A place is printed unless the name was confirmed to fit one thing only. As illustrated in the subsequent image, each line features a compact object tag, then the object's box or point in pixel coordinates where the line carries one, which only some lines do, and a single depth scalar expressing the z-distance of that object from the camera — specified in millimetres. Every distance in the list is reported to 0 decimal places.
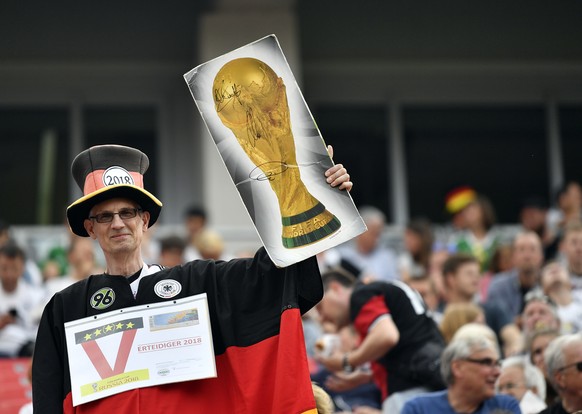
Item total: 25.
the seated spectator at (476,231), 23484
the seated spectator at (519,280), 19382
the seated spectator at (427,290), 19366
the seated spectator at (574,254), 19260
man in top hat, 9111
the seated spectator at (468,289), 18543
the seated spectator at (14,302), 18924
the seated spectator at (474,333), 13849
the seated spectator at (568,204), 24530
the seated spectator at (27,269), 21265
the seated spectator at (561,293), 17979
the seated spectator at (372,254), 23697
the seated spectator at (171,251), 20998
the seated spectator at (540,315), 16012
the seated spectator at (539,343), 15107
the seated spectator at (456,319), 16698
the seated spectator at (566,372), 12786
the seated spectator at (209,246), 22294
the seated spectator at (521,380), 14959
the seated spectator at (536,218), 24338
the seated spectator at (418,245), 22797
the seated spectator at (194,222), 24948
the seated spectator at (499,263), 21681
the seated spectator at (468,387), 13373
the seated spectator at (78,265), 20236
